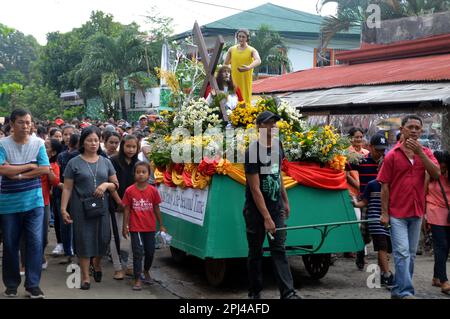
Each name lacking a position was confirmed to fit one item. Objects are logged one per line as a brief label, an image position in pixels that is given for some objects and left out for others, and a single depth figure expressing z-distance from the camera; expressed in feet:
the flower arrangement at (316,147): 23.68
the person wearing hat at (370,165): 26.11
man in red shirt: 20.17
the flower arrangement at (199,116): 25.41
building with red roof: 36.41
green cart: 22.21
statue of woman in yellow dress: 28.60
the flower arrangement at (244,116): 24.49
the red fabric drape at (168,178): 26.50
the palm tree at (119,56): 101.50
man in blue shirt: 20.58
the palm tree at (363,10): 72.74
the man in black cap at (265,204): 19.67
